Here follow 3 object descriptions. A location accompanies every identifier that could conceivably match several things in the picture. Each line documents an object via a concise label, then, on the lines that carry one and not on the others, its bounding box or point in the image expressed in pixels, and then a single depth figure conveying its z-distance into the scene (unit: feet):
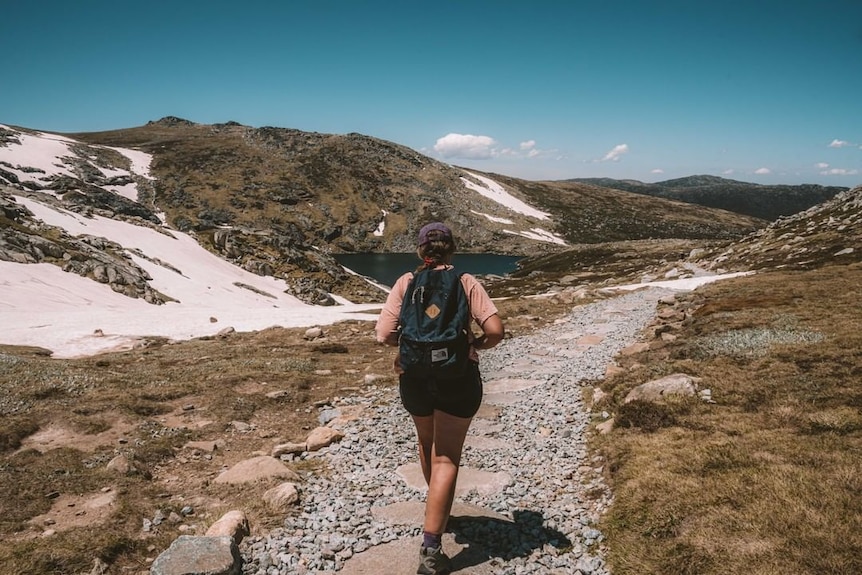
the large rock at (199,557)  21.59
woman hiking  21.53
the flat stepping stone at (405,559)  23.29
